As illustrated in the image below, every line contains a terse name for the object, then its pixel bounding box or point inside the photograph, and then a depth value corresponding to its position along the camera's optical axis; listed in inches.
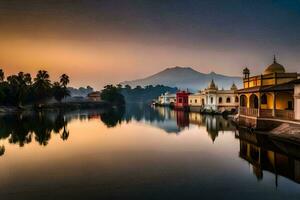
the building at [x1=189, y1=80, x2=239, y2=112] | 2787.2
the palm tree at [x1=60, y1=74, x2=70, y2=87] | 4726.6
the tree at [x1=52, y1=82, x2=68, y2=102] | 4402.1
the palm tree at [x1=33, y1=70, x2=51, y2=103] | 3991.1
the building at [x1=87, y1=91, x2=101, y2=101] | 6602.4
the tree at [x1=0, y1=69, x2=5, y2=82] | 3585.4
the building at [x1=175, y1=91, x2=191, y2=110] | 4158.0
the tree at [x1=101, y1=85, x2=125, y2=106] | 5964.6
